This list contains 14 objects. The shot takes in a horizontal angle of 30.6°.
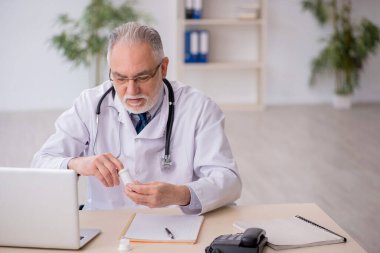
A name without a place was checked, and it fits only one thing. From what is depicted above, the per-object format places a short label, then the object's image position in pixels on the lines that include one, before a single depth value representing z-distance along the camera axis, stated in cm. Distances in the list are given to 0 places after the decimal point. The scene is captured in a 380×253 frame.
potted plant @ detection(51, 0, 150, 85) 712
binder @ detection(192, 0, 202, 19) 746
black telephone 170
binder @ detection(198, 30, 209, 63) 746
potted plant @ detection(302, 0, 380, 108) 747
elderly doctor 222
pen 190
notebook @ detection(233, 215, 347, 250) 183
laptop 174
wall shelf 759
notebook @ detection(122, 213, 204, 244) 188
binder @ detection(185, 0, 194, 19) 746
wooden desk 183
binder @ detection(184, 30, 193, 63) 747
